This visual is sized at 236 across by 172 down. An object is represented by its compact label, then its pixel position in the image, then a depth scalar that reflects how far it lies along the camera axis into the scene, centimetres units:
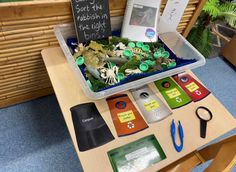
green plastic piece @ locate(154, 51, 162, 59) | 102
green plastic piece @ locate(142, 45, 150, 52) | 105
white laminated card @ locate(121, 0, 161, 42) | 105
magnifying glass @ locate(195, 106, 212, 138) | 85
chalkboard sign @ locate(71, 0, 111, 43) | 91
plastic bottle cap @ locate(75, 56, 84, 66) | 91
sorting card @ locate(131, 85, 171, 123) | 86
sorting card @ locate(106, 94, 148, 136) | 81
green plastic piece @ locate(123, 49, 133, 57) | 99
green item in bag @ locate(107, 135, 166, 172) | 72
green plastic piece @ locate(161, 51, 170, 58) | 104
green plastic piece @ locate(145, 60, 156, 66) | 98
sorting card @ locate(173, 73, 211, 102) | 97
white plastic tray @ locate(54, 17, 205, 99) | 82
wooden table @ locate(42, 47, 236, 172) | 72
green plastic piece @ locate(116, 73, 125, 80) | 90
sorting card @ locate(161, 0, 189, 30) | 116
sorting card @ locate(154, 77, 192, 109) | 92
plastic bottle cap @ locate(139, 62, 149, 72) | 95
